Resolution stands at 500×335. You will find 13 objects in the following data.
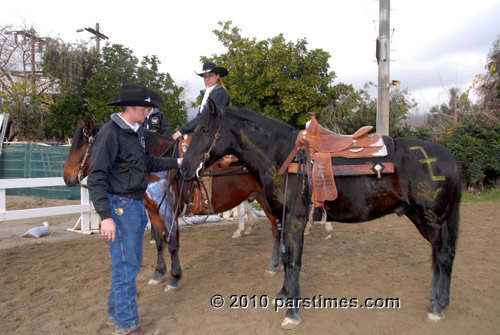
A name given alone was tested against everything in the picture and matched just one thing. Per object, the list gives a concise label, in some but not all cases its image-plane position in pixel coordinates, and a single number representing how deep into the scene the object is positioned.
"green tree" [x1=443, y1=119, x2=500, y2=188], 10.16
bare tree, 17.68
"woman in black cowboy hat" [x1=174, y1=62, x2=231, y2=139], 4.06
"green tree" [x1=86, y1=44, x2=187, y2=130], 13.91
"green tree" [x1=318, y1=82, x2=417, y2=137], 13.72
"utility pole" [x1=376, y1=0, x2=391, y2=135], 7.81
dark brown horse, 2.99
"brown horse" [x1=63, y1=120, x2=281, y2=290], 3.84
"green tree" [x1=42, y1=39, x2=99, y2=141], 16.00
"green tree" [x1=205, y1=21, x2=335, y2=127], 13.96
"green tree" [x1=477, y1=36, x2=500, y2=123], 14.57
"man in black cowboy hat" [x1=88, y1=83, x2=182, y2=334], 2.57
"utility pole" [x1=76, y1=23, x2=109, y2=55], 17.92
